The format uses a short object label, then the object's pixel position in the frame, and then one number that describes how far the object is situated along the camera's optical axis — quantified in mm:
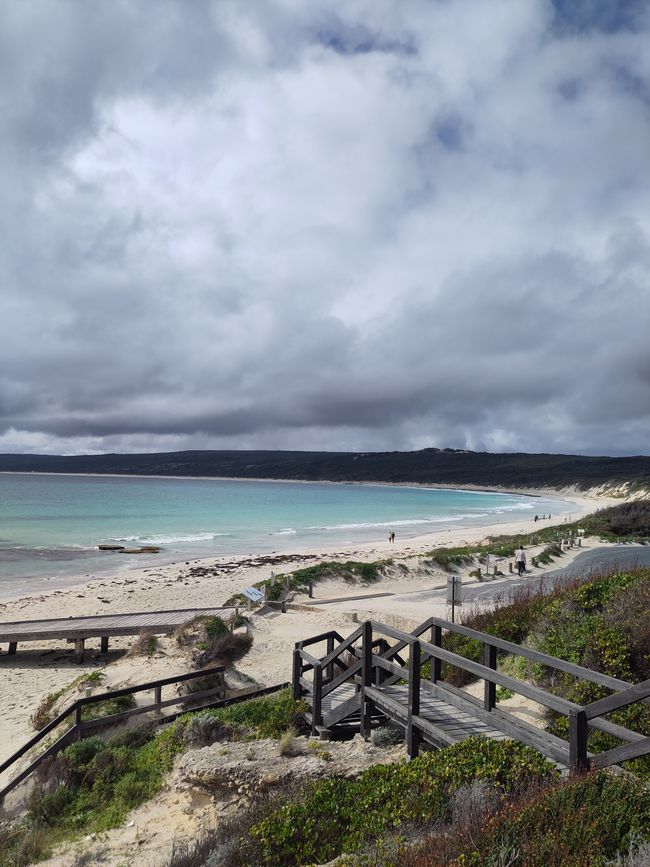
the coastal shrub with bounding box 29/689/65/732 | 10133
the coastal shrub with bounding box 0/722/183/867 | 6000
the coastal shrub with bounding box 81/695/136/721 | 9414
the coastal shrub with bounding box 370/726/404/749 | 6586
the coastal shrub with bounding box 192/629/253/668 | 12414
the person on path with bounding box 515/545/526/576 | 24250
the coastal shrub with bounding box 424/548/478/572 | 27953
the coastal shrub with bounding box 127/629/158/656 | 13186
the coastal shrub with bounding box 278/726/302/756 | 6426
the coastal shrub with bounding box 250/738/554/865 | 4242
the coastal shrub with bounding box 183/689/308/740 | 7402
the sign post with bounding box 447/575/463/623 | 13781
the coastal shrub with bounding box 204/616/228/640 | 13405
